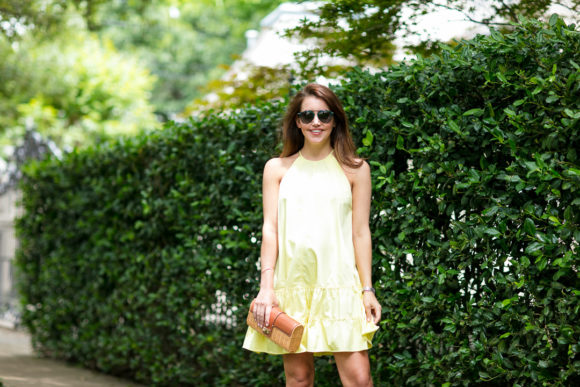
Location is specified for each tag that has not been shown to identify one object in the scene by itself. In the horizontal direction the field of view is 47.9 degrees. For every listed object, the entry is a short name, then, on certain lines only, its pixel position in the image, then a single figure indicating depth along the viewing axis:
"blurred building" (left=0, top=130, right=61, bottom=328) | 10.68
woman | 3.21
